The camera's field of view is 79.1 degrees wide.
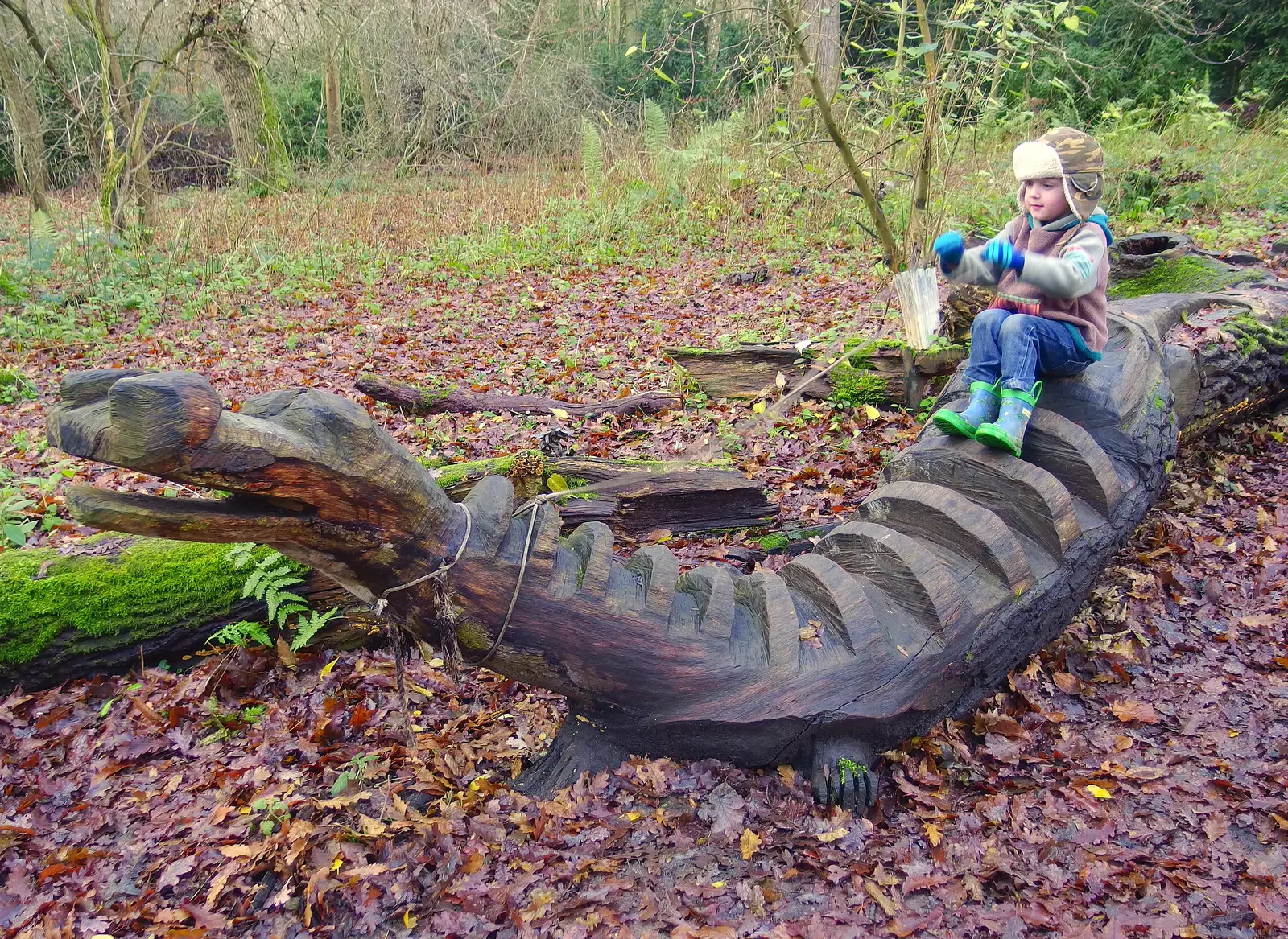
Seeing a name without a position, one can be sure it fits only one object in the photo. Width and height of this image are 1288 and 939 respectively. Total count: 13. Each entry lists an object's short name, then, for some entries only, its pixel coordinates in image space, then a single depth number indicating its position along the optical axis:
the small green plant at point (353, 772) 2.95
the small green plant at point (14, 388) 6.91
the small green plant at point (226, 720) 3.26
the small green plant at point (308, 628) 3.48
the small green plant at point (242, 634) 3.55
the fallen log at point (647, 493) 4.22
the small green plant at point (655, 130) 13.34
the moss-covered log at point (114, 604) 3.39
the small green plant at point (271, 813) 2.76
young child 3.15
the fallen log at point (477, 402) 5.74
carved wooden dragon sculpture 2.03
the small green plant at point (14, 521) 4.25
